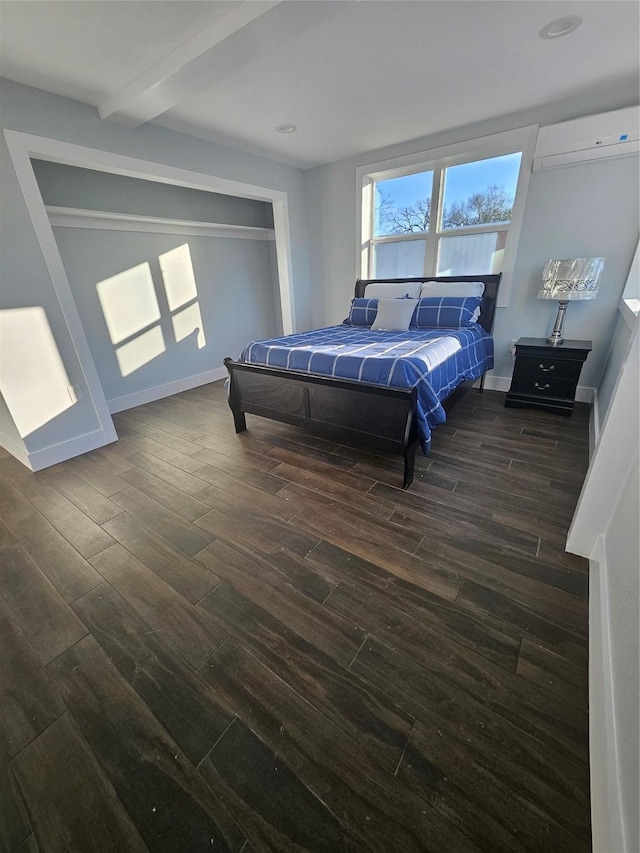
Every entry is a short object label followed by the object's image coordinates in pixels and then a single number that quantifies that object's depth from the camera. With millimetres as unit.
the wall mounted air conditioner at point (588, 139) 2549
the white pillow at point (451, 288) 3404
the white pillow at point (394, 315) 3312
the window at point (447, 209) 3178
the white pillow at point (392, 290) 3727
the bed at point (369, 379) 2090
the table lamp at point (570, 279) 2742
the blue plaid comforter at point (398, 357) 2105
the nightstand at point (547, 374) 2879
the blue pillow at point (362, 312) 3693
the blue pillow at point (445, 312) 3252
